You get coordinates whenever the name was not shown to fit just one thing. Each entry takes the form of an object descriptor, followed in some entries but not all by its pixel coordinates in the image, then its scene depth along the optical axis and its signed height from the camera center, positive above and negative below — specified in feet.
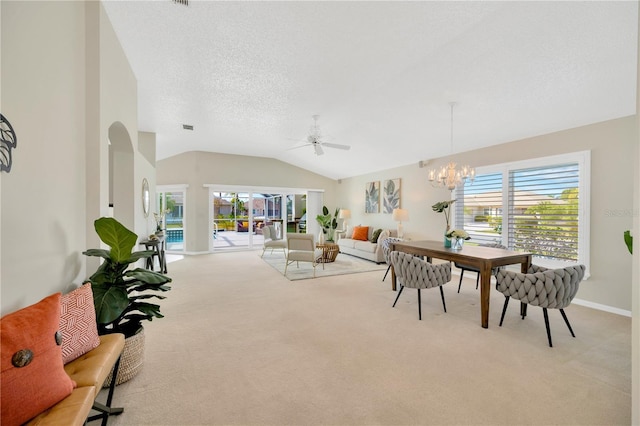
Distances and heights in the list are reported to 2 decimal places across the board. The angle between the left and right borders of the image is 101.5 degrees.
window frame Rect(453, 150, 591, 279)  11.68 +0.92
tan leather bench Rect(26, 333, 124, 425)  3.38 -2.69
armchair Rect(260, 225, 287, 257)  22.40 -2.60
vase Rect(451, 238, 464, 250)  12.04 -1.49
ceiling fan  15.65 +4.20
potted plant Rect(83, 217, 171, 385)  5.67 -1.78
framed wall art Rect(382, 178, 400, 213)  22.58 +1.46
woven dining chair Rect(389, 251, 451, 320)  10.37 -2.50
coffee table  20.42 -3.24
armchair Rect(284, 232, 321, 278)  17.06 -2.45
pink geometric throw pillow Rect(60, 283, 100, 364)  4.57 -2.08
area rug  17.35 -4.17
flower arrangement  11.78 -1.02
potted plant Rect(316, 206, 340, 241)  30.45 -1.42
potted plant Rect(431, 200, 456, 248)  12.66 +0.19
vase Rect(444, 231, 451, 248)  12.61 -1.47
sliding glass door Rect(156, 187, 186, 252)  26.27 -0.39
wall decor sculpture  4.02 +1.06
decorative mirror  15.12 +0.79
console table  15.06 -2.50
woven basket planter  6.29 -3.70
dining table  9.53 -1.84
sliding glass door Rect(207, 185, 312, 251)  27.55 -0.38
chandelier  12.46 +1.77
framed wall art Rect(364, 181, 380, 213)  25.34 +1.35
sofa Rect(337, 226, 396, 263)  21.08 -2.74
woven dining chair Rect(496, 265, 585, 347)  8.22 -2.42
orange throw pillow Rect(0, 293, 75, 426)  3.13 -2.01
